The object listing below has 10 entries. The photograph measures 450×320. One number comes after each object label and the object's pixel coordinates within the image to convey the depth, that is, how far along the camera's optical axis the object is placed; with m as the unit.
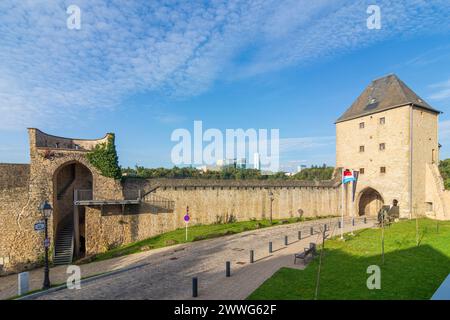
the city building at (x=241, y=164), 68.99
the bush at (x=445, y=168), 44.80
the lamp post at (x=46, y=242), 11.51
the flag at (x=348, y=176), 18.72
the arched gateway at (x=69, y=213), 20.41
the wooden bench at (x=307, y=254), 12.69
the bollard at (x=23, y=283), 10.86
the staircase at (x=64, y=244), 19.46
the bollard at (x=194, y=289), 9.24
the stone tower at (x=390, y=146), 27.18
